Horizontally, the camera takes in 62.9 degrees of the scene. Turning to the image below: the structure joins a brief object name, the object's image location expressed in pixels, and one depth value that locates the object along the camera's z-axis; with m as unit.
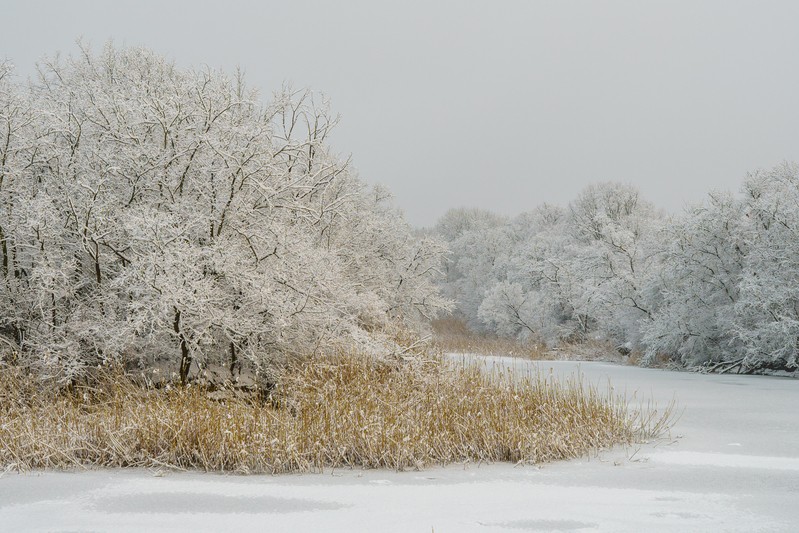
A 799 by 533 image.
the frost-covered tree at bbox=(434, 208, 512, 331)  45.22
